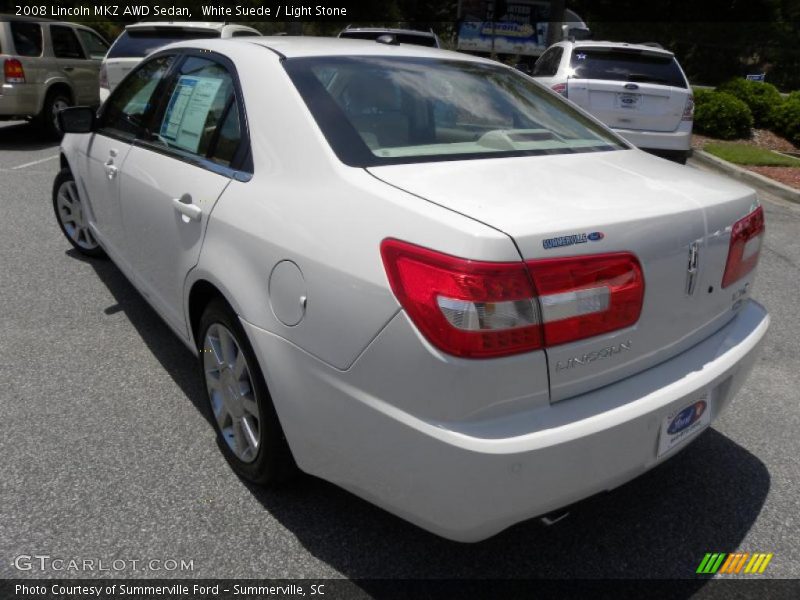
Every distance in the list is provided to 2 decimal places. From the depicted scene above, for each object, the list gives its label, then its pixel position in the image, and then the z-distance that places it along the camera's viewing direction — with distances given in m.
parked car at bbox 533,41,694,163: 8.09
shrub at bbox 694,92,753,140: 12.67
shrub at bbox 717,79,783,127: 13.70
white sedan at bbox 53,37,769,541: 1.73
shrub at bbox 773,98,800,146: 12.95
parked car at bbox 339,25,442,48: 11.52
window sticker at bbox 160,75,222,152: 2.87
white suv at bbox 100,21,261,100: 8.64
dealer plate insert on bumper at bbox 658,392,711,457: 2.03
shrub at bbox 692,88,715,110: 13.26
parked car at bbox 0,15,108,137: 9.77
